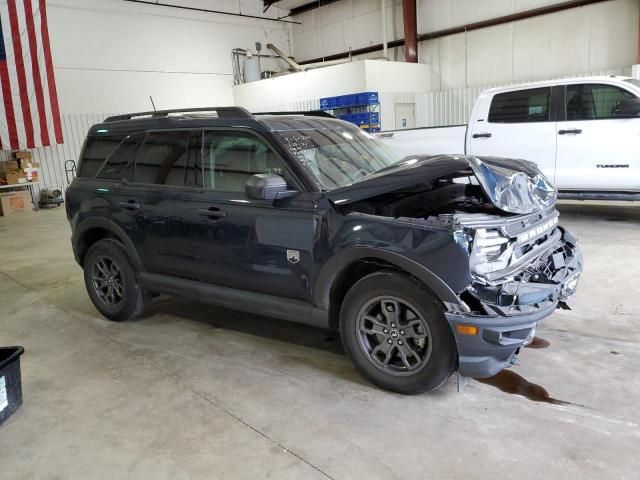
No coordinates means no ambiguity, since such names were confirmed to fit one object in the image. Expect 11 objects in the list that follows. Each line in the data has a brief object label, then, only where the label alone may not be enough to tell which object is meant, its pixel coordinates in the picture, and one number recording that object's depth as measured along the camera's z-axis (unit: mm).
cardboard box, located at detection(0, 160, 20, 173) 13641
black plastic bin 3057
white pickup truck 6691
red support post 15352
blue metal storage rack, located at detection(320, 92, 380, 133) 13891
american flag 12875
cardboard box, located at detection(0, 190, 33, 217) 13352
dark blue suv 2779
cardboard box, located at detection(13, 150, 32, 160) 13836
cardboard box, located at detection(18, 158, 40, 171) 13766
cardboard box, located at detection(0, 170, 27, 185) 13422
